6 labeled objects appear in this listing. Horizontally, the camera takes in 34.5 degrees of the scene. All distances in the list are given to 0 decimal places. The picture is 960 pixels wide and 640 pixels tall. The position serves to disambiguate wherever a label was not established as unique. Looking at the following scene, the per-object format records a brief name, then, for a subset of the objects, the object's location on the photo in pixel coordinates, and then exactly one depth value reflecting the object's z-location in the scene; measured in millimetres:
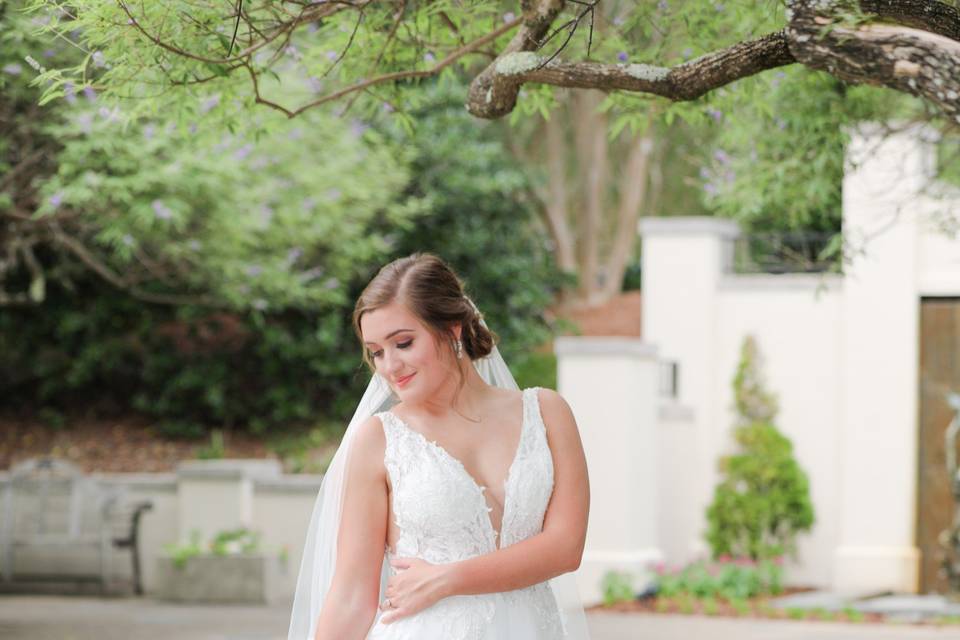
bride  3516
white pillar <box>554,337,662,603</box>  12219
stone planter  12586
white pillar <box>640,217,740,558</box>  14016
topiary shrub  13141
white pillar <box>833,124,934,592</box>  13305
